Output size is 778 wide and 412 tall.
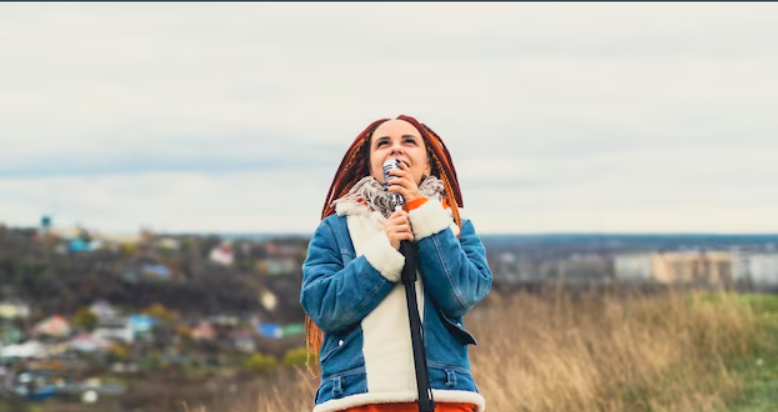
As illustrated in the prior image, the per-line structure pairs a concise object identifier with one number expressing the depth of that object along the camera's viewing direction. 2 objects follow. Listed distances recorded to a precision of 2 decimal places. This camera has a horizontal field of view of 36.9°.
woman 3.82
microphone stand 3.76
